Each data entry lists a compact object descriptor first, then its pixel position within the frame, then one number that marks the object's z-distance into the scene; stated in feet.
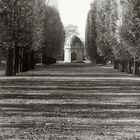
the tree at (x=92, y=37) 303.89
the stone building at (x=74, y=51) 533.14
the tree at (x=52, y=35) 251.39
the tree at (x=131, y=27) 143.64
